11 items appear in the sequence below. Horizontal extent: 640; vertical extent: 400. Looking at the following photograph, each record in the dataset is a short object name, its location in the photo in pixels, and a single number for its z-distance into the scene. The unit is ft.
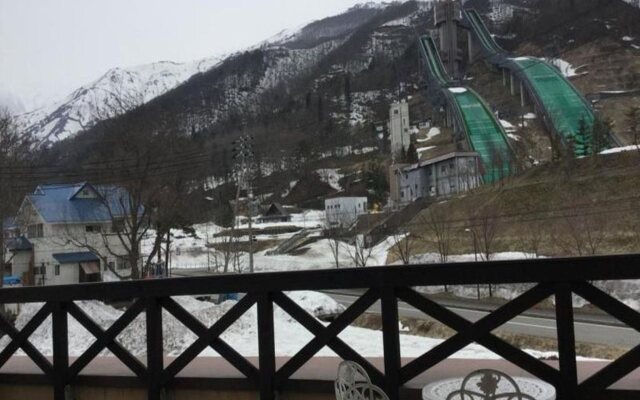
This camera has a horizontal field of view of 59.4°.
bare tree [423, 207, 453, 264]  76.19
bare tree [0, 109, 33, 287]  64.49
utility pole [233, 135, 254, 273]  85.35
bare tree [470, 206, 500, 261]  72.54
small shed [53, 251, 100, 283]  84.99
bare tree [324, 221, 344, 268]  90.78
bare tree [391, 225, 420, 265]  80.52
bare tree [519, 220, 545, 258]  69.77
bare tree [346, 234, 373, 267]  78.47
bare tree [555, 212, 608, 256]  63.72
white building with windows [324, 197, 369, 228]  114.70
